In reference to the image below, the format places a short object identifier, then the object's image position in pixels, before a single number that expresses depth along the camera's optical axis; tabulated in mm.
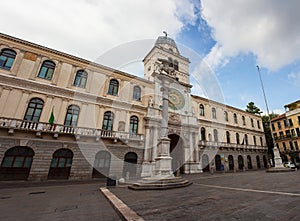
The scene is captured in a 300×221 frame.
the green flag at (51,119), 13563
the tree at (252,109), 40488
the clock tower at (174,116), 18609
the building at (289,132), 31942
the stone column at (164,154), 8922
